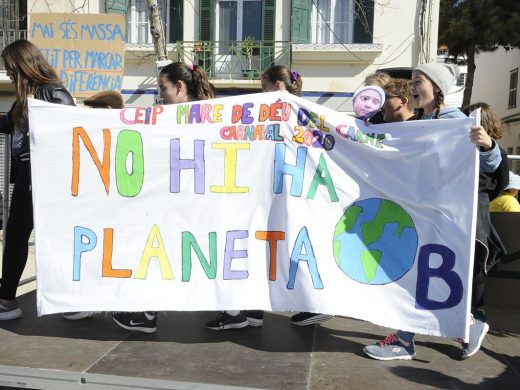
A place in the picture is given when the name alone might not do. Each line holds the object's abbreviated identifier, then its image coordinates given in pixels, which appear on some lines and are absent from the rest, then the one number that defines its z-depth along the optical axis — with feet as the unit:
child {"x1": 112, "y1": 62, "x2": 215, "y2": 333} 11.71
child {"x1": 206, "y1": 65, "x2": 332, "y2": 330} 11.37
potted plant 41.29
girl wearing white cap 9.86
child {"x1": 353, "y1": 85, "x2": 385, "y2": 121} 11.57
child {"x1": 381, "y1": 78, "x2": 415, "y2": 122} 11.57
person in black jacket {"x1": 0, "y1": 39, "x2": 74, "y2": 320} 11.55
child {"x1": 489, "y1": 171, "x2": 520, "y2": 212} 14.07
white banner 9.73
